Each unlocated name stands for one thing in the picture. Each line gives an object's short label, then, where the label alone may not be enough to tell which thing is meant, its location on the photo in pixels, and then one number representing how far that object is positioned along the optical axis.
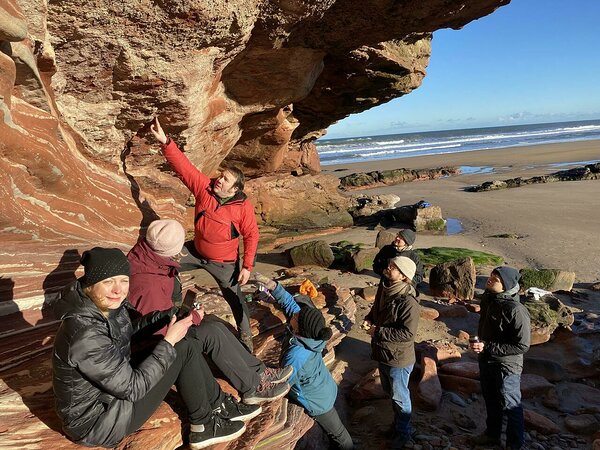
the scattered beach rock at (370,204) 19.34
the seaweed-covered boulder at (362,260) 11.23
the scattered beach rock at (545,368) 6.18
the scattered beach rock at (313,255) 11.85
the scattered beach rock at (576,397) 5.48
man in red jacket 5.07
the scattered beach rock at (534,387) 5.69
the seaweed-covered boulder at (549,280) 9.27
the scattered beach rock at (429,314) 8.15
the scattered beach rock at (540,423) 4.95
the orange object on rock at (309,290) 7.44
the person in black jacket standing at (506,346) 4.38
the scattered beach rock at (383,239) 12.64
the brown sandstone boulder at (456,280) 9.10
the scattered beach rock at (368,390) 5.62
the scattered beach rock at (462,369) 5.98
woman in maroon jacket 3.78
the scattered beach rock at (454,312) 8.24
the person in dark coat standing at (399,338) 4.57
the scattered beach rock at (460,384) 5.82
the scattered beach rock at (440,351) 6.46
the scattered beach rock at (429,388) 5.45
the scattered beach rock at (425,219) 16.06
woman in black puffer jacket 2.70
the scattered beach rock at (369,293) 8.97
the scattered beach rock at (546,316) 7.12
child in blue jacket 4.21
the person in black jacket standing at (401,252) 6.18
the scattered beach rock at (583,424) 4.96
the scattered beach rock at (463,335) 7.35
